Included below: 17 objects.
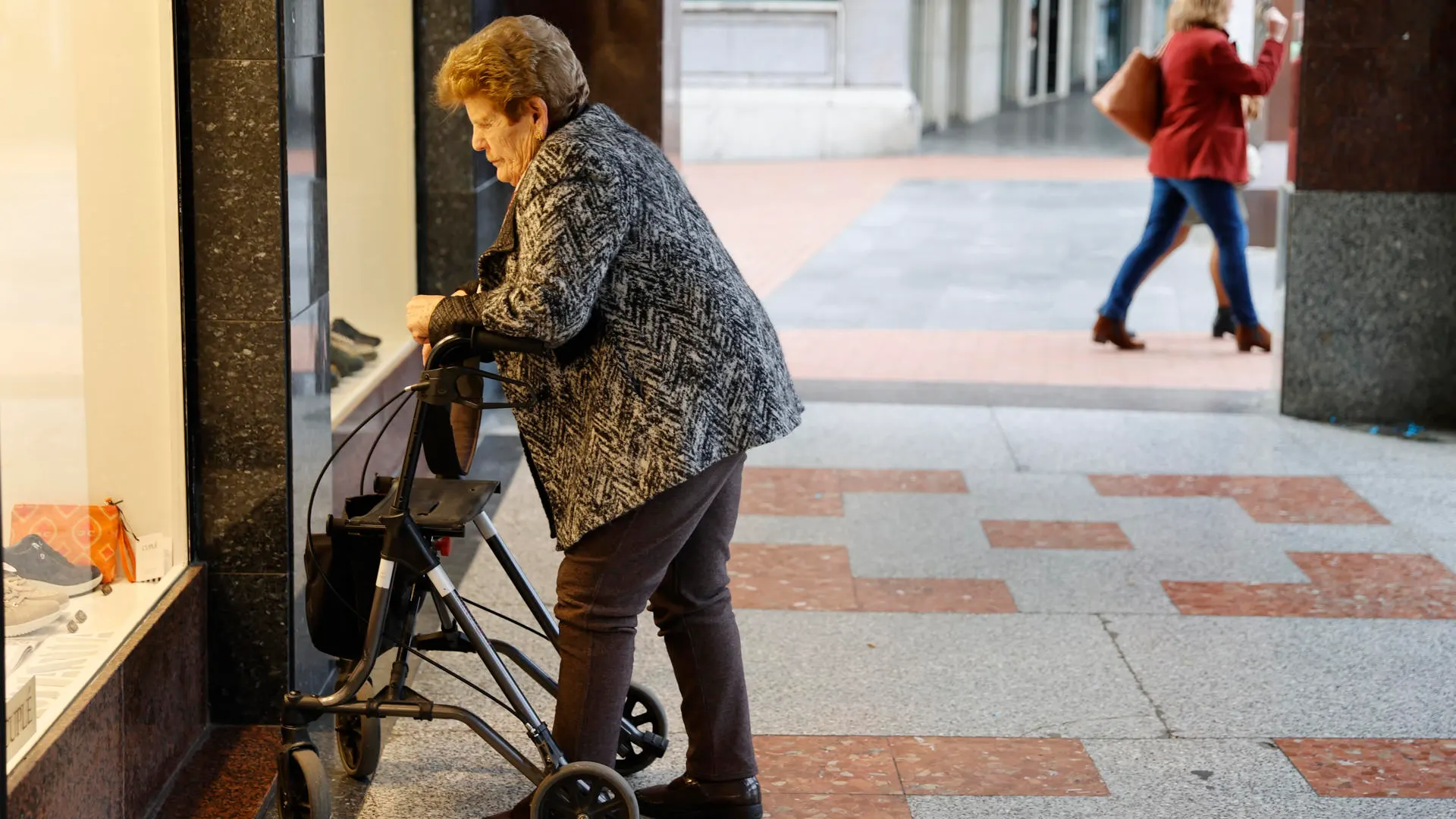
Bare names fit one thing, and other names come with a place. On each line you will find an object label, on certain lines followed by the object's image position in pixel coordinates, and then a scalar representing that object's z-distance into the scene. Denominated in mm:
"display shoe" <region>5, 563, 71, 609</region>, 3443
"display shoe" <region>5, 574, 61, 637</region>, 3426
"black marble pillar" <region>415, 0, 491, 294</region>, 6828
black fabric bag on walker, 3543
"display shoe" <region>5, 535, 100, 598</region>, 3512
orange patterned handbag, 3615
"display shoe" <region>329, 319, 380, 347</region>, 5548
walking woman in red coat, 8609
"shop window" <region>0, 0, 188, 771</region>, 3371
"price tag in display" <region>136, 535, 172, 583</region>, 3992
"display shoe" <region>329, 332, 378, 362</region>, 5508
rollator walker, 3453
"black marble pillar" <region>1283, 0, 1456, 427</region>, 7328
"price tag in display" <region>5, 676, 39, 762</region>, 3102
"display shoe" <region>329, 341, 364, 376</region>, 5352
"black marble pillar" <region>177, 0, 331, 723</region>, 3922
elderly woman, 3195
